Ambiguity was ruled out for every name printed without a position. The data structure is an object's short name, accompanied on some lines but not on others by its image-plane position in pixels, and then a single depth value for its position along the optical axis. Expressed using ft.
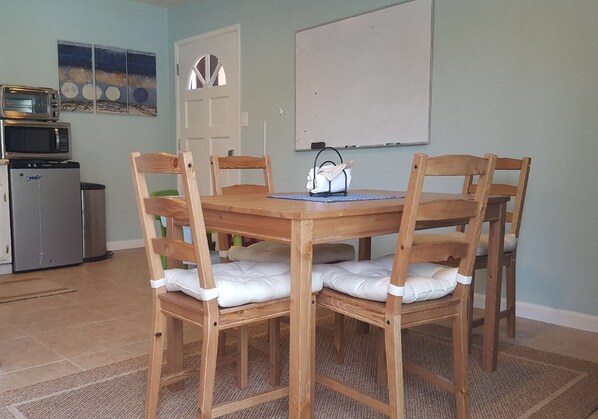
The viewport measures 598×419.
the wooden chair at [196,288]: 4.99
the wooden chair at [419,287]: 5.17
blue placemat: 6.57
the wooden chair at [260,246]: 7.56
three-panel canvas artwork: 16.19
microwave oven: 13.89
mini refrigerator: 14.01
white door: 16.17
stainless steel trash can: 15.49
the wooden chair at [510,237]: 8.38
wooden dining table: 5.09
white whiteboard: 11.27
